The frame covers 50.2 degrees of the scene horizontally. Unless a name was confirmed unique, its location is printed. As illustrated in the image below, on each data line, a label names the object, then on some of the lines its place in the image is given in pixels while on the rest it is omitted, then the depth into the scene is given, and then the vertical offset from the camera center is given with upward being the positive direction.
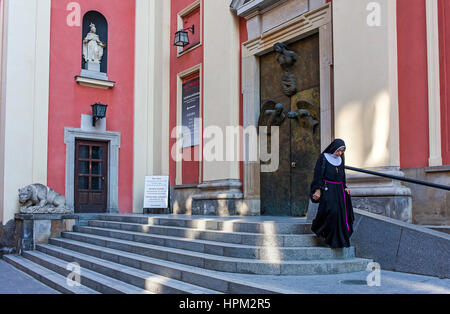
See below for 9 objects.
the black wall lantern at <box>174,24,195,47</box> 12.48 +3.88
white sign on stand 12.75 -0.14
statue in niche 12.95 +3.75
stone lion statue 10.99 -0.33
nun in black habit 6.12 -0.17
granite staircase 5.64 -0.96
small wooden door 12.59 +0.27
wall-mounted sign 12.45 +1.98
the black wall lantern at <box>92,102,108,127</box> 12.45 +1.98
